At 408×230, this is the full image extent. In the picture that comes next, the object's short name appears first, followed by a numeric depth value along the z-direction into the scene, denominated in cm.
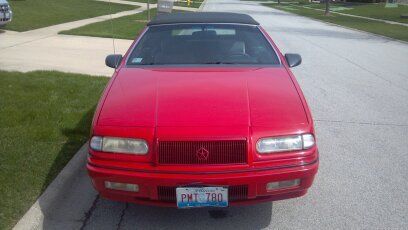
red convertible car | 313
